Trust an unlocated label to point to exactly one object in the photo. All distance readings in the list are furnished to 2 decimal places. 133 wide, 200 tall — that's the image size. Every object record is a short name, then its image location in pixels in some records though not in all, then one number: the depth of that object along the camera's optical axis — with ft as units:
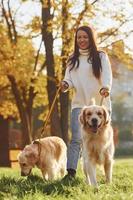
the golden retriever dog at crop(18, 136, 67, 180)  29.40
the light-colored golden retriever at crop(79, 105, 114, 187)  23.21
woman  25.53
